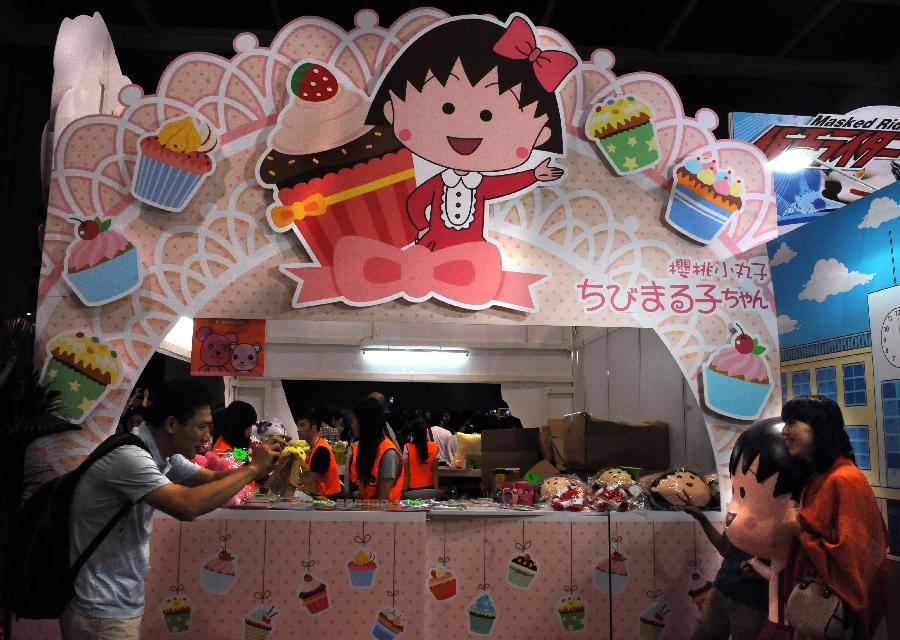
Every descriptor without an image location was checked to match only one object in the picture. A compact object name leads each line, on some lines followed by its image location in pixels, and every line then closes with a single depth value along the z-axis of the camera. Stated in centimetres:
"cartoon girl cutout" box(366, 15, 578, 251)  465
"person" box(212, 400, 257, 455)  496
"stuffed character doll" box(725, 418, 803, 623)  341
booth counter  426
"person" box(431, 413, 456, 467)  581
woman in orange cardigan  301
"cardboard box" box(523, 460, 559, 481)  546
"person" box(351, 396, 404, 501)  481
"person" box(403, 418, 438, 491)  544
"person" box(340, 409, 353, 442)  570
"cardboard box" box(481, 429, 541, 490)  568
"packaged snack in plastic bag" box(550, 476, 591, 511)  461
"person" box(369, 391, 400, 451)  495
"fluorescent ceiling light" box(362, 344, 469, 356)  568
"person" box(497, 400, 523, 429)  579
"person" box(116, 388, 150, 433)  480
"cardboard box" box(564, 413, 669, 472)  541
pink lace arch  443
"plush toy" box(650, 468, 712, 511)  460
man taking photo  256
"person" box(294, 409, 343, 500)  534
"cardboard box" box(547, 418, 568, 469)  553
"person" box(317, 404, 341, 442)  569
